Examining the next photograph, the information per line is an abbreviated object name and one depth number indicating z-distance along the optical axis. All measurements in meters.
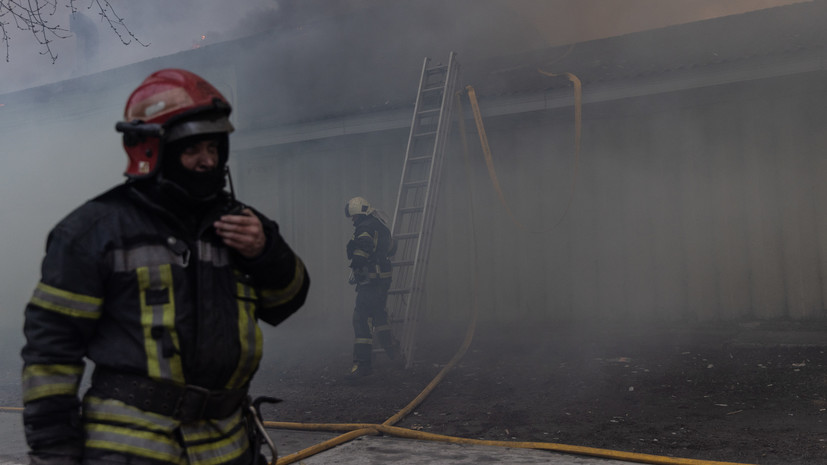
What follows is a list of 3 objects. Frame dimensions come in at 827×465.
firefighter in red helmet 1.41
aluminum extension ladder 6.19
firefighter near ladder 5.95
